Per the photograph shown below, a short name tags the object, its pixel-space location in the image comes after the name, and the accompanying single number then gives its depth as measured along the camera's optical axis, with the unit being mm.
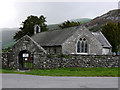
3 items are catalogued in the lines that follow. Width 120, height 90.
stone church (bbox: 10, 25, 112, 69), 37719
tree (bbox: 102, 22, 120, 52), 71725
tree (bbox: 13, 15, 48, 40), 67188
